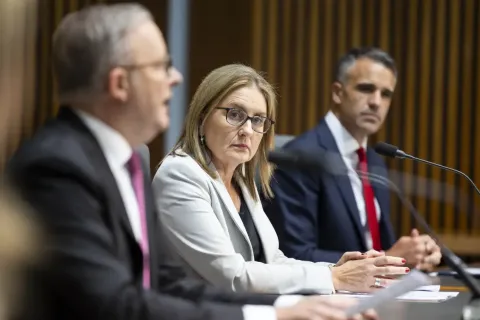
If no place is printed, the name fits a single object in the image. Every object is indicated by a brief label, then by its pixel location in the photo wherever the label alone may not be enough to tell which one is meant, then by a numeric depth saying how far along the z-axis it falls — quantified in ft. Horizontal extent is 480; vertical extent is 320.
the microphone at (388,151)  18.45
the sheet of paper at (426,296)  17.22
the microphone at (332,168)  13.28
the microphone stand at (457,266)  13.24
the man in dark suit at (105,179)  10.27
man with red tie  24.07
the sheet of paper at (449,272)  21.01
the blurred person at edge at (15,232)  10.00
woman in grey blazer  17.37
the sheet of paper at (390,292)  10.92
